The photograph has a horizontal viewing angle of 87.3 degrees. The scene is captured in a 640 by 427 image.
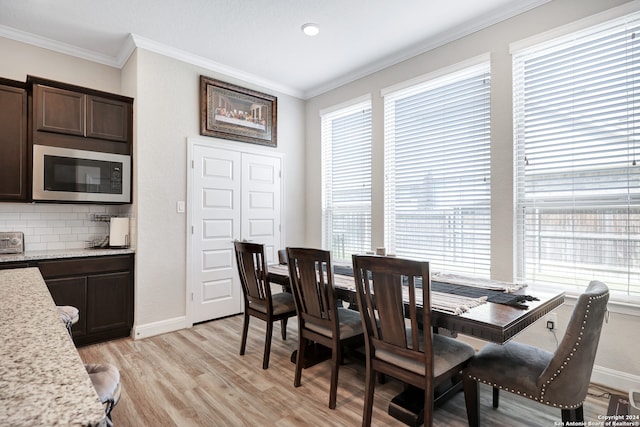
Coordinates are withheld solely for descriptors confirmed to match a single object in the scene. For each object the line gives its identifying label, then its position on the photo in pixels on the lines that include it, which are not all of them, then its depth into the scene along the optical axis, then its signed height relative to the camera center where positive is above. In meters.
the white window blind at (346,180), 4.20 +0.48
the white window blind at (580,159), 2.36 +0.44
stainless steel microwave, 3.06 +0.40
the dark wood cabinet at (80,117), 3.05 +0.96
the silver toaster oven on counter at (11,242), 3.04 -0.24
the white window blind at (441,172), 3.11 +0.46
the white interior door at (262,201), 4.28 +0.20
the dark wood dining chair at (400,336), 1.65 -0.64
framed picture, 3.91 +1.30
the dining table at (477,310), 1.57 -0.49
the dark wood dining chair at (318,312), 2.15 -0.65
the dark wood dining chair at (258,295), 2.67 -0.66
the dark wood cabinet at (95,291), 2.97 -0.70
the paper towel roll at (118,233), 3.41 -0.17
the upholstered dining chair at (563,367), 1.47 -0.76
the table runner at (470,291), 1.81 -0.47
